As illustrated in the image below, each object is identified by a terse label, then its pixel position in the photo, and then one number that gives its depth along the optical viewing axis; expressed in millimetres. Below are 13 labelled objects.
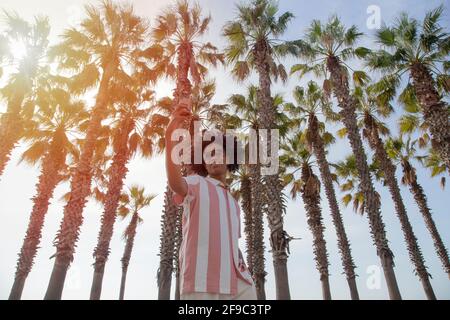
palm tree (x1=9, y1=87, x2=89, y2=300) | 16609
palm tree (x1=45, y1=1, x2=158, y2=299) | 15617
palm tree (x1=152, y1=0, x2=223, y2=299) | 16391
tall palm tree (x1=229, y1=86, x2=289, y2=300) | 17141
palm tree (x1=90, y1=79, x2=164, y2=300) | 16594
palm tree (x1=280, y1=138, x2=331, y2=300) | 19594
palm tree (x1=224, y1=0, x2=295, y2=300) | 15477
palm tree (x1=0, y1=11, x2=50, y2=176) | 14445
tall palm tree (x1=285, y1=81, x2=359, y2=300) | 18672
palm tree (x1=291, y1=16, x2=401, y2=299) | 14047
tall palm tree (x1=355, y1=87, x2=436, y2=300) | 19109
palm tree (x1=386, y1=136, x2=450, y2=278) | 21922
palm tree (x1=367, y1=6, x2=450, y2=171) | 13570
